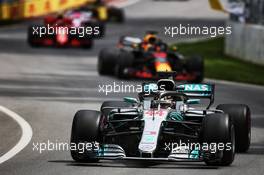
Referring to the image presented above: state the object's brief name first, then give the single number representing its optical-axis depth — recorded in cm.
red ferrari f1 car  3997
